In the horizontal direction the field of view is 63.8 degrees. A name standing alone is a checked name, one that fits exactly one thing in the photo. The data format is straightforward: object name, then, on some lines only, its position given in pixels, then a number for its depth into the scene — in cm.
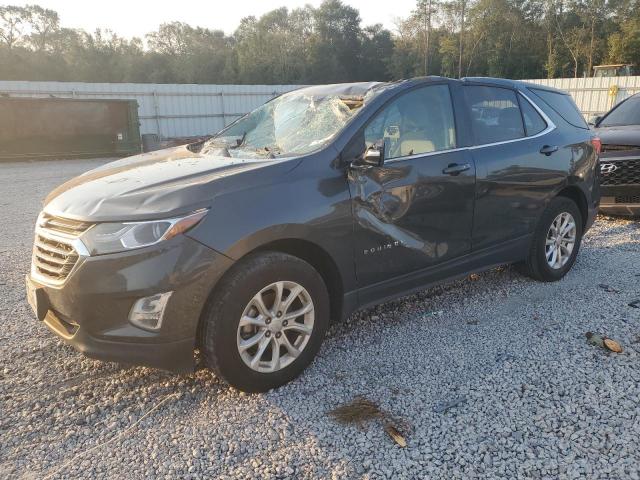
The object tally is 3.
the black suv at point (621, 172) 665
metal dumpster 1661
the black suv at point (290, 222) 259
